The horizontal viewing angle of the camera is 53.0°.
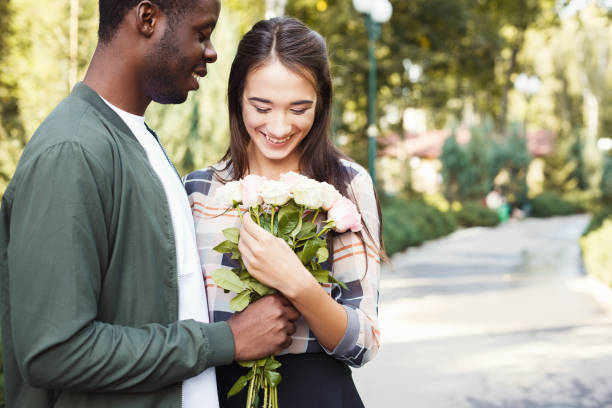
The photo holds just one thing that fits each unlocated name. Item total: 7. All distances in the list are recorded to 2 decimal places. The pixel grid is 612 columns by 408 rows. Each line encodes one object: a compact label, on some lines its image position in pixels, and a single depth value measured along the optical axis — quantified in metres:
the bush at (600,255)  10.48
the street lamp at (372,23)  11.76
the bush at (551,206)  32.69
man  1.22
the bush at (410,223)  15.76
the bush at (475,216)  24.89
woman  1.68
